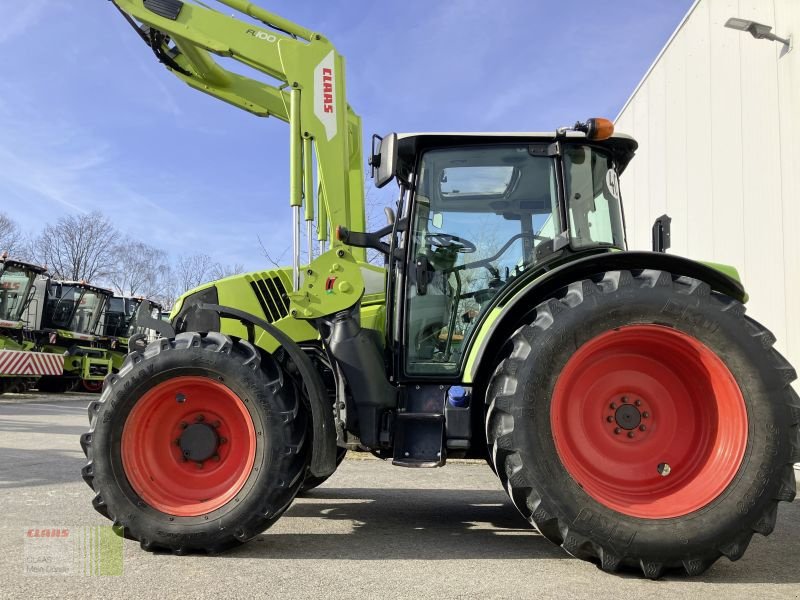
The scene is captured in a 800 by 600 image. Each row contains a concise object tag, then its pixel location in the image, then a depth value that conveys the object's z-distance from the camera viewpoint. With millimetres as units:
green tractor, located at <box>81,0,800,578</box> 3096
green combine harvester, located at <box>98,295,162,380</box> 19984
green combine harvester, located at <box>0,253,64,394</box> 15531
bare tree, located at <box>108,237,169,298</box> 51438
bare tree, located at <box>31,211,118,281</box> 46406
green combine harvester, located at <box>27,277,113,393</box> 17281
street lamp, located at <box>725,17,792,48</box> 6660
